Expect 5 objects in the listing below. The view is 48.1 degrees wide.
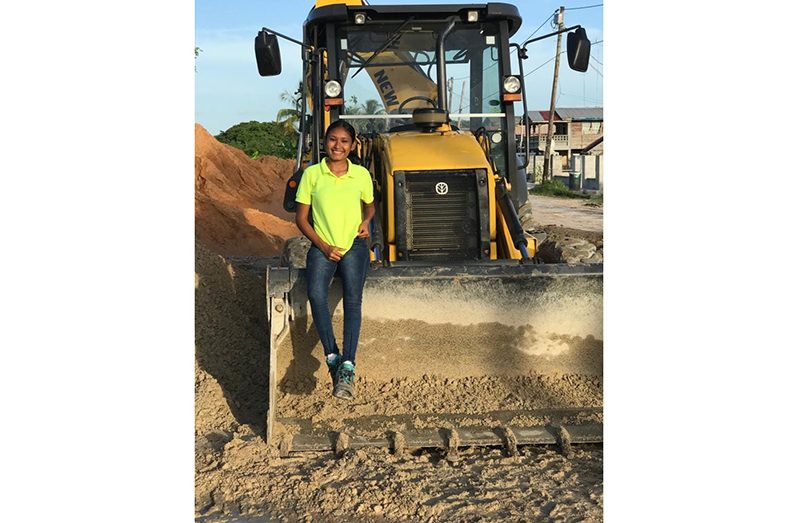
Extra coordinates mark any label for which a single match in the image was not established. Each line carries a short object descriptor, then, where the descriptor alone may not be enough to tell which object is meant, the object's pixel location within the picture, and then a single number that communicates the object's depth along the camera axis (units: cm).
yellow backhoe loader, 553
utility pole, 3816
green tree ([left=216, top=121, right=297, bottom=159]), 4475
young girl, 545
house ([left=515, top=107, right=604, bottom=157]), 6062
